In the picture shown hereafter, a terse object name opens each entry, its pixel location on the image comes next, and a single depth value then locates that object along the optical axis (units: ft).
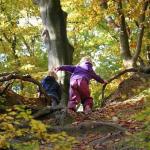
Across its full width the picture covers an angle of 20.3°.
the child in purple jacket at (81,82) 33.91
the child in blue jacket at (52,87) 36.32
